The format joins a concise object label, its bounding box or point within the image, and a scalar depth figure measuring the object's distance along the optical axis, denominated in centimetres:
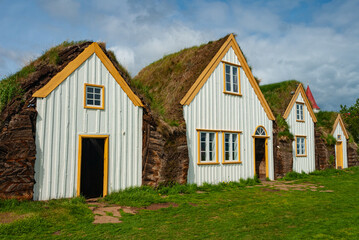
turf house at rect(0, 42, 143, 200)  918
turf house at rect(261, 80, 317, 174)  1844
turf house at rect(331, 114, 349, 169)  2452
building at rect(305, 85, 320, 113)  3906
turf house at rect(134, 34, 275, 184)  1296
